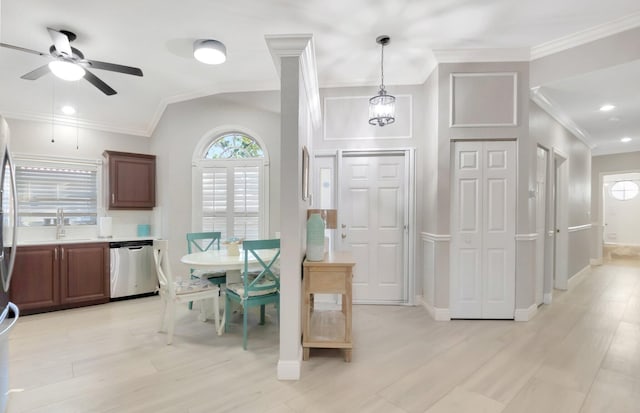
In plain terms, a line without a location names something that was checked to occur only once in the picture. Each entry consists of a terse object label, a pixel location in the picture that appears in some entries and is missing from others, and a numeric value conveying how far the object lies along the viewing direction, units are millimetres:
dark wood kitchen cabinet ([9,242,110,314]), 3453
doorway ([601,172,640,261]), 8391
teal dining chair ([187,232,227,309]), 3406
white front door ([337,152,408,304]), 3824
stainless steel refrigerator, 1650
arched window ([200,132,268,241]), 4070
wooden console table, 2389
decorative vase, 2445
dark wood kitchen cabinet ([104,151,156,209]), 4289
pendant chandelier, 2951
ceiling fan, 2533
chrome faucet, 4145
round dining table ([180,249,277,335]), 2691
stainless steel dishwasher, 4004
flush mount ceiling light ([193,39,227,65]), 2836
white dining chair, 2754
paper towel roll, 4285
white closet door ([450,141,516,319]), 3279
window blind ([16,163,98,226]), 4016
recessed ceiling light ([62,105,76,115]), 4094
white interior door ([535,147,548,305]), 3637
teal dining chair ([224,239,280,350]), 2588
